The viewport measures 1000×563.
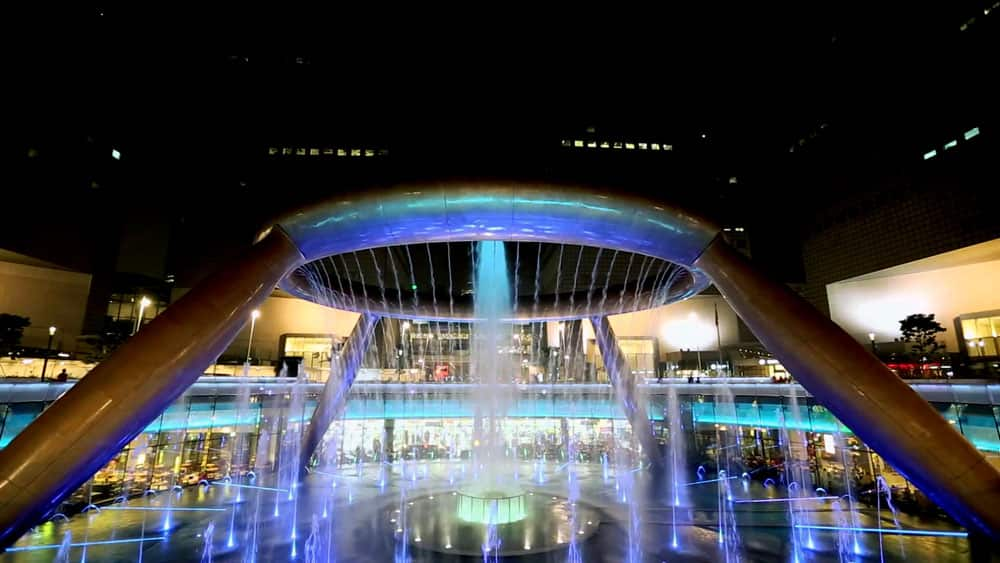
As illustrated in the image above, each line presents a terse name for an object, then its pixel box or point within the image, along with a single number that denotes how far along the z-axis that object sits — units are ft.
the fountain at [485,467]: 35.70
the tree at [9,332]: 72.59
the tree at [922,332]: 109.09
